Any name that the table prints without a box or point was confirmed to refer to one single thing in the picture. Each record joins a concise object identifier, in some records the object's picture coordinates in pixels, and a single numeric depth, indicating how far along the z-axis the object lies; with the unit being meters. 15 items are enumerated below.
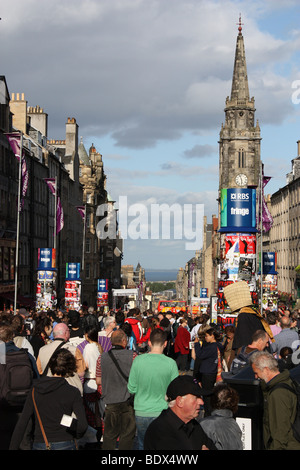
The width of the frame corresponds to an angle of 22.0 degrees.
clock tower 109.06
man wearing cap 6.20
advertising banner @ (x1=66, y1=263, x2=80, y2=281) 50.39
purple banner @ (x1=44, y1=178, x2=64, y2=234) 44.78
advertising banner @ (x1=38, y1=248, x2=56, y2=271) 42.75
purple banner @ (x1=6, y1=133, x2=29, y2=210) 35.31
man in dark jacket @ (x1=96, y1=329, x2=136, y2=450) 10.06
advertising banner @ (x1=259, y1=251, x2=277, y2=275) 52.99
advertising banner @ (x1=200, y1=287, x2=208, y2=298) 93.81
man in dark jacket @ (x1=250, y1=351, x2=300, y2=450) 7.38
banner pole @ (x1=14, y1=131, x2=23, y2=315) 34.99
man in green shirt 9.08
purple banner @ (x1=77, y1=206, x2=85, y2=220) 59.73
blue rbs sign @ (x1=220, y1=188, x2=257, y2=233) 34.59
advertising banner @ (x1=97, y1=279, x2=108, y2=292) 63.25
